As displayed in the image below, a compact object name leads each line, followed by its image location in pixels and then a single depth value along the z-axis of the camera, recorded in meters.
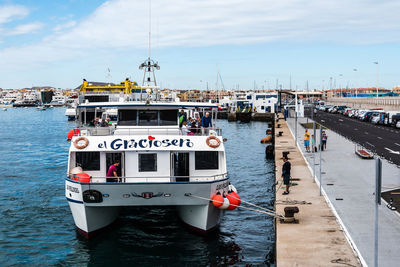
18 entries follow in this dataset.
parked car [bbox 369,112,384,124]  65.56
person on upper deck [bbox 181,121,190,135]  18.86
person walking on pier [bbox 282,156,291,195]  20.02
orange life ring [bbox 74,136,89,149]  16.95
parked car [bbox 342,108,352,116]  96.04
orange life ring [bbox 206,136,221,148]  17.25
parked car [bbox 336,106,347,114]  105.64
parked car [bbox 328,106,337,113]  111.56
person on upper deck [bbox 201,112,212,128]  19.98
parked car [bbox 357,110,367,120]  77.75
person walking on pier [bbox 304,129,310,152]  35.09
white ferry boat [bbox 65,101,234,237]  16.25
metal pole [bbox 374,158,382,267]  8.43
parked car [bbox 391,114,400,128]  58.88
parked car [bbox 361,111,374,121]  74.42
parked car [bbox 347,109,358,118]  86.51
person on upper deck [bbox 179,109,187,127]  20.45
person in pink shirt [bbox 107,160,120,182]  16.84
